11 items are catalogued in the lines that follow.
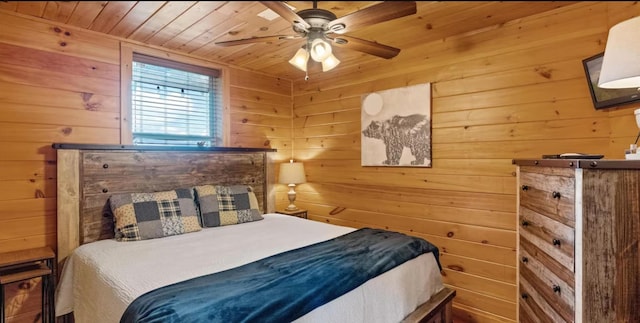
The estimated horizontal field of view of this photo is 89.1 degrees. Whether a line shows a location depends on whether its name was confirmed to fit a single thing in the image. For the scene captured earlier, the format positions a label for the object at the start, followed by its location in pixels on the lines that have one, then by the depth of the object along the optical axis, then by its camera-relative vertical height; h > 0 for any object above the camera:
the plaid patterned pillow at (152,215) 2.22 -0.39
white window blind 2.78 +0.53
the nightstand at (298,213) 3.56 -0.58
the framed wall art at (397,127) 2.80 +0.30
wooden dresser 1.12 -0.30
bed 1.55 -0.54
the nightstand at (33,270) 1.89 -0.67
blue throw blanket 1.20 -0.54
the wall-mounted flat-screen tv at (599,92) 1.84 +0.39
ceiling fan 1.38 +0.67
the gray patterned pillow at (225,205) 2.67 -0.38
